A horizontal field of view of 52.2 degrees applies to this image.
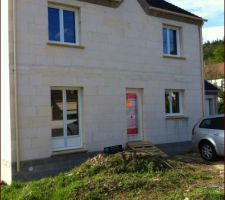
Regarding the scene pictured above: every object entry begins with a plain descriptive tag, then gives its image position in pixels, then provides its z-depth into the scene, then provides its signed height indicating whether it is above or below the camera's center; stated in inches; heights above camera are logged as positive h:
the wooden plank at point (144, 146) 341.6 -59.7
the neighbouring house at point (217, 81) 1025.4 +110.3
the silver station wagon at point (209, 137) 326.4 -46.3
